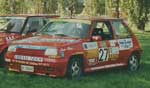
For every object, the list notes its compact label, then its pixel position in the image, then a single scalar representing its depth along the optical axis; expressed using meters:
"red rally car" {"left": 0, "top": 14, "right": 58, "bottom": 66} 14.24
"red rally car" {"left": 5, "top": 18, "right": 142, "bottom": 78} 12.15
